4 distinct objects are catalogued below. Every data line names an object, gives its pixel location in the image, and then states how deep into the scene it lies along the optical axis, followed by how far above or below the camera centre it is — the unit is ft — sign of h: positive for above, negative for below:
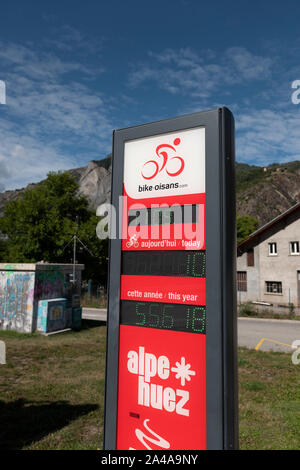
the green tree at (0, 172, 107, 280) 134.92 +20.44
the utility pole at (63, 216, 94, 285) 130.58 +14.28
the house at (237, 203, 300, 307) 105.70 +5.21
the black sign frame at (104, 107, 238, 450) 11.16 -0.38
